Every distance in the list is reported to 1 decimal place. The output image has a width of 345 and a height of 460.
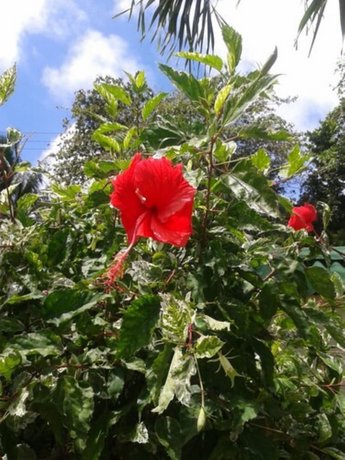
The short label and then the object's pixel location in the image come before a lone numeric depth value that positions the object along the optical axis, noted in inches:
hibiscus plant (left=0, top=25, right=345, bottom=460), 32.5
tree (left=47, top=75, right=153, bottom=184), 519.2
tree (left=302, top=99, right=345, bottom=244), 577.3
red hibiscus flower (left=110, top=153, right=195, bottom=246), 32.4
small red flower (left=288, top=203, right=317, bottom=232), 42.8
